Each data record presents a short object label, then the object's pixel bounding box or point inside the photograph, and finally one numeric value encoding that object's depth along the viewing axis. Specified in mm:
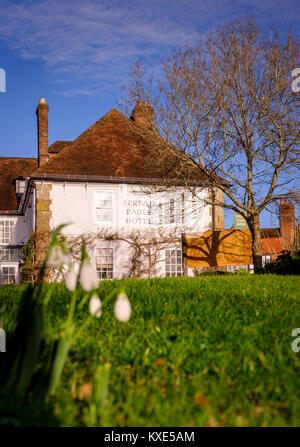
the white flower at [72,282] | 3180
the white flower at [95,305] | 3002
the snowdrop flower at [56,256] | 2965
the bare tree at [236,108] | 15883
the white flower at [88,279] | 2873
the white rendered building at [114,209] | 20203
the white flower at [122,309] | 2830
